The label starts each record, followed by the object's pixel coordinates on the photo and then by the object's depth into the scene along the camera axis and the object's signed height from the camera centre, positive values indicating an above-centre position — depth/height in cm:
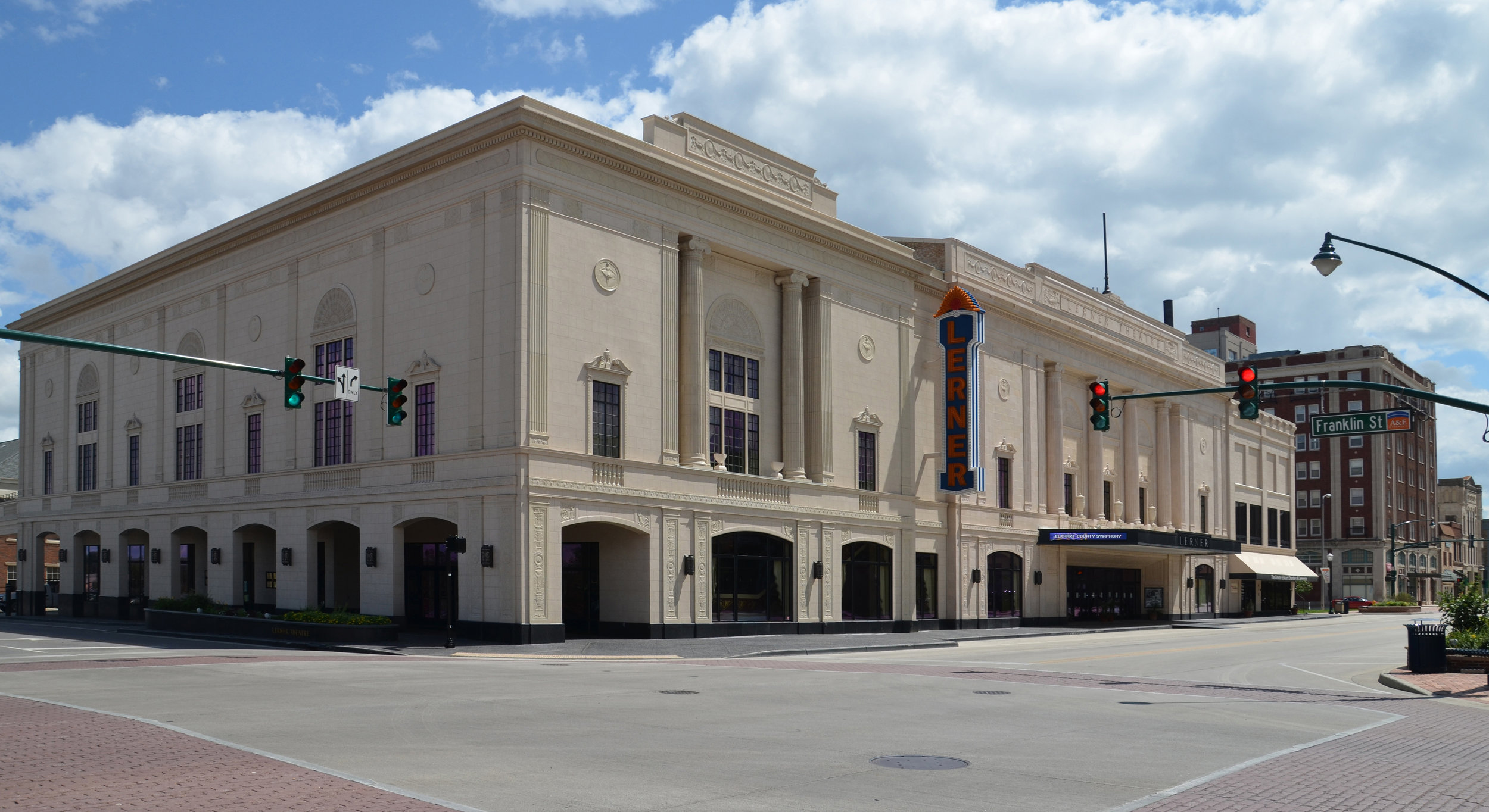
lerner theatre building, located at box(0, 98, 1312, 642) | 3672 +220
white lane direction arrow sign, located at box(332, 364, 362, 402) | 2773 +206
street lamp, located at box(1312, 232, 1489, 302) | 2645 +455
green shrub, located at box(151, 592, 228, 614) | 4169 -466
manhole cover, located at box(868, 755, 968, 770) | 1330 -326
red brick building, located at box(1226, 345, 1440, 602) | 12331 -55
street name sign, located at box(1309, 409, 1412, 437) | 2741 +110
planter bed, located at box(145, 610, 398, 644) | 3423 -478
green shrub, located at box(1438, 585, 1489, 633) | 2906 -339
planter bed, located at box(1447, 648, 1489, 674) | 2697 -431
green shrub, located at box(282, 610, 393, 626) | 3491 -429
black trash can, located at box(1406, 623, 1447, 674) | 2738 -408
